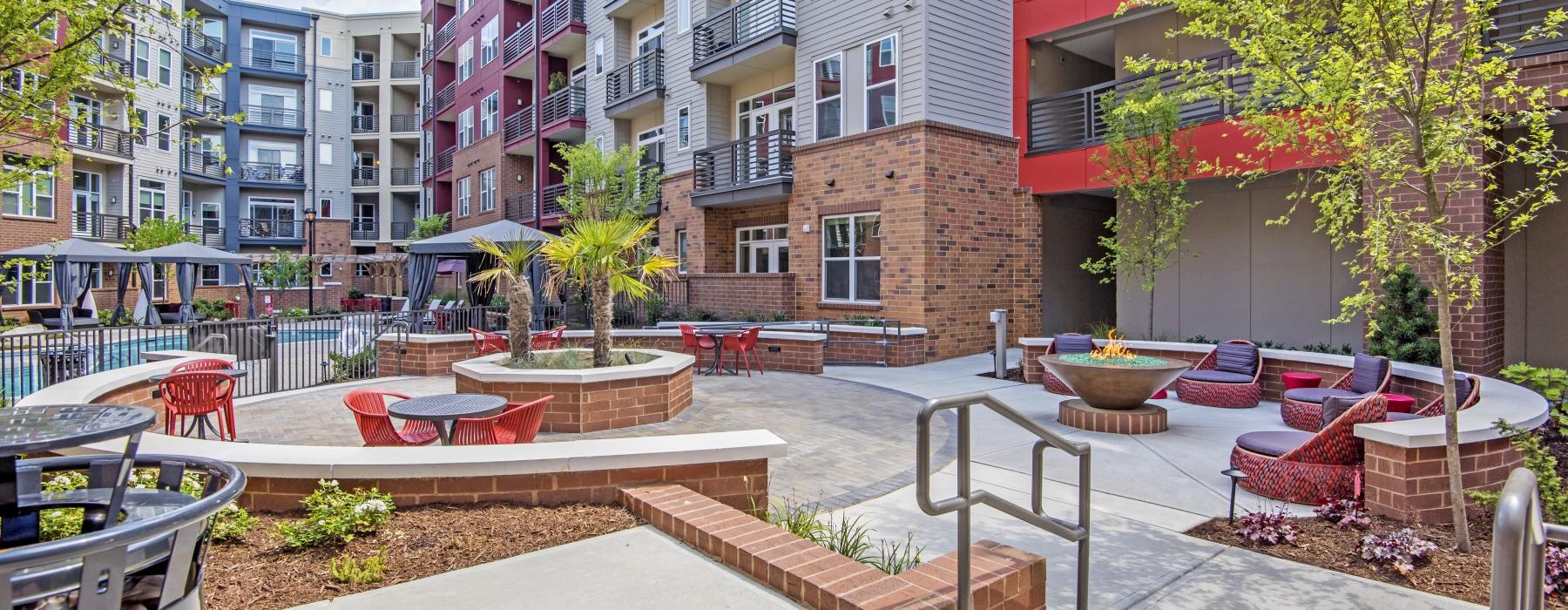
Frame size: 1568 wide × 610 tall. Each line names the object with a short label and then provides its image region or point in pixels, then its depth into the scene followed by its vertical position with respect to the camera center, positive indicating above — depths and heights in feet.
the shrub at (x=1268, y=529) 15.57 -4.63
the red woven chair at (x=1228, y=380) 31.96 -3.23
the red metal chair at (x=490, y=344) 41.57 -2.28
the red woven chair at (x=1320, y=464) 18.04 -3.88
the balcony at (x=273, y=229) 131.03 +12.63
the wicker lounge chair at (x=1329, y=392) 26.55 -3.16
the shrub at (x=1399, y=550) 13.92 -4.55
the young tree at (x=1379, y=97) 14.96 +4.34
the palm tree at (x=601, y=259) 29.35 +1.71
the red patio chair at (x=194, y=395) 23.17 -2.87
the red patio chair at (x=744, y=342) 42.06 -2.14
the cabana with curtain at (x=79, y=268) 64.90 +3.20
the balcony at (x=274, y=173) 132.26 +22.59
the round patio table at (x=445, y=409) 18.28 -2.64
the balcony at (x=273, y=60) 134.31 +42.79
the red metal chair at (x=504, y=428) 18.71 -3.11
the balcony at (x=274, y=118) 134.21 +32.66
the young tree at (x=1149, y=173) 39.91 +7.04
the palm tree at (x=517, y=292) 30.63 +0.43
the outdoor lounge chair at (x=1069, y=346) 36.60 -2.06
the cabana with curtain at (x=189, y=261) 69.51 +3.85
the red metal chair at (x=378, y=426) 18.10 -2.97
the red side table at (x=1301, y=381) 30.91 -3.09
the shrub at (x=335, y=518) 12.89 -3.72
